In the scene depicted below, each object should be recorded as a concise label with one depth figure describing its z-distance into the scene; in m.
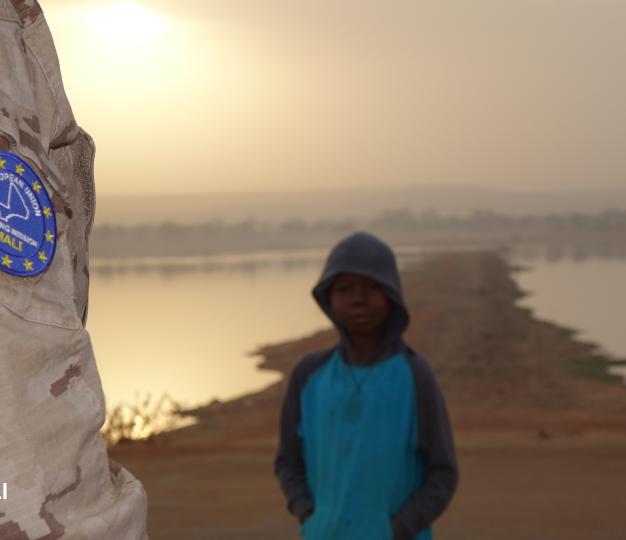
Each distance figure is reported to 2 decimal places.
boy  2.84
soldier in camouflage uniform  1.09
